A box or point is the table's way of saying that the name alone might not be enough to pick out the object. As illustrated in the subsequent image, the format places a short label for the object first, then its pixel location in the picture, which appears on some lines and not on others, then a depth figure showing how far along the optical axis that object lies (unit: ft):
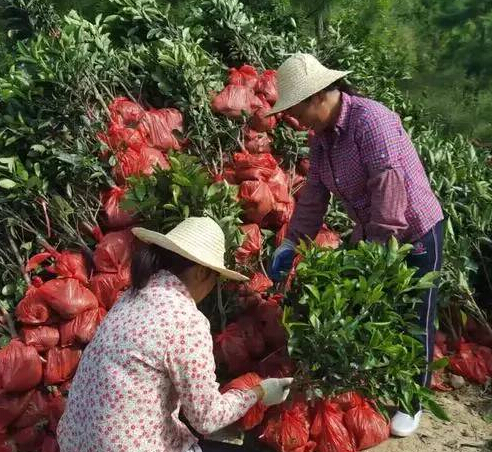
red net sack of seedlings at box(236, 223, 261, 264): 12.14
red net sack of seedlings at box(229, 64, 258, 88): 14.53
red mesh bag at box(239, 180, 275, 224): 12.29
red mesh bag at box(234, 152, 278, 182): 12.73
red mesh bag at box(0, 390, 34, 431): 10.79
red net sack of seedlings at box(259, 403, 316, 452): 10.11
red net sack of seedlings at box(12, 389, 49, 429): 10.87
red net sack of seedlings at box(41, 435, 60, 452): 10.40
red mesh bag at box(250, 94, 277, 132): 13.92
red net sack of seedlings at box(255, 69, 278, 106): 14.48
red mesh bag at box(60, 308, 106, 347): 11.23
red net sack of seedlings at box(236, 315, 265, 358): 11.17
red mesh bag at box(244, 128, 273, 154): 13.87
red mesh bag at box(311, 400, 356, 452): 10.19
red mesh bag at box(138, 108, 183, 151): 13.58
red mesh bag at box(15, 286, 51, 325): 11.35
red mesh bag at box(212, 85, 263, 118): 13.80
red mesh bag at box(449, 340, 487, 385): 12.30
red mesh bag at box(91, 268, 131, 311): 11.73
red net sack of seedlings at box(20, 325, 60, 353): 11.25
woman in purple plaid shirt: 9.11
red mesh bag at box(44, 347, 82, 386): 11.15
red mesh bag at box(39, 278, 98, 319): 11.30
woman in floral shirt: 6.59
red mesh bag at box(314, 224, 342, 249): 12.47
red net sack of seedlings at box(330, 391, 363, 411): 10.56
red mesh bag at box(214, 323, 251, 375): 11.01
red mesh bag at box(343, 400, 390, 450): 10.34
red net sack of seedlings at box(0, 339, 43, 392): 10.84
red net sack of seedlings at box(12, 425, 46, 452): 10.73
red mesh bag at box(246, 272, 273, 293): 11.88
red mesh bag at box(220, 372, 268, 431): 10.19
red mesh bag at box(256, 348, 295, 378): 10.73
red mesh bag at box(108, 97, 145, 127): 13.78
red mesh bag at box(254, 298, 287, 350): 11.36
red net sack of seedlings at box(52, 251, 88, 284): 11.83
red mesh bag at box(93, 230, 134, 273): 11.87
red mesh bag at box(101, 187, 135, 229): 12.35
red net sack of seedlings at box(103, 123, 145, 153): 13.07
